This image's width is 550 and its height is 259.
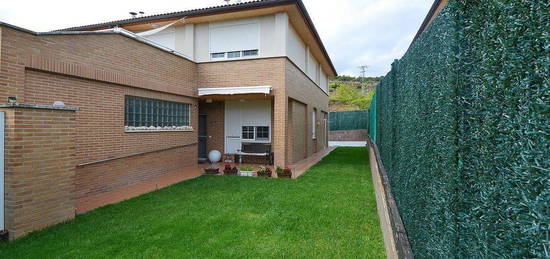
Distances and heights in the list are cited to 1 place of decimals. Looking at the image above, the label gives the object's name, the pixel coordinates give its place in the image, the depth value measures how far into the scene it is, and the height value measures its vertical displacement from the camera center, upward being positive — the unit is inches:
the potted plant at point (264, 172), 382.9 -60.9
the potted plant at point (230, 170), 398.9 -60.4
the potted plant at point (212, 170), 400.8 -60.9
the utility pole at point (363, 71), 2315.1 +531.0
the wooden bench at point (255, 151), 496.7 -39.0
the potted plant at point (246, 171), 392.5 -60.9
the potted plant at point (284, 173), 372.2 -60.0
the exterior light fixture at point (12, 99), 218.6 +25.1
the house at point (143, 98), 189.3 +42.5
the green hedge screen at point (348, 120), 1104.4 +48.0
